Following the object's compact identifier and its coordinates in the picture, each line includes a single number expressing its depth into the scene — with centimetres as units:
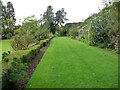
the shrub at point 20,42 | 556
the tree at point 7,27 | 461
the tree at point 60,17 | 5016
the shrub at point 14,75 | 236
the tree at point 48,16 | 3914
